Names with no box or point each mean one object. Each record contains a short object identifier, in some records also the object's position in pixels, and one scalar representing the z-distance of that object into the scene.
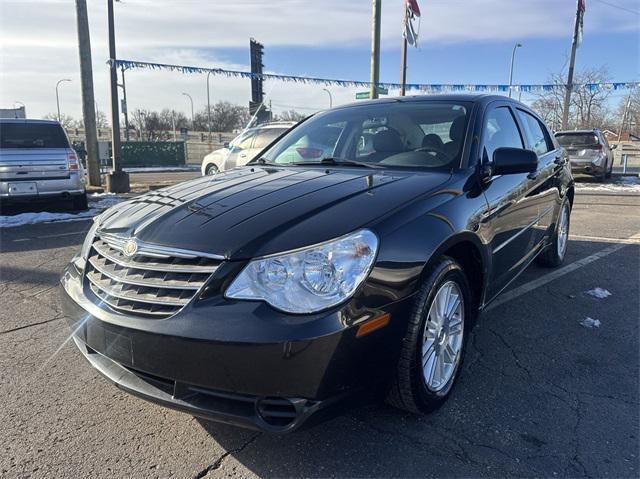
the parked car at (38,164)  8.08
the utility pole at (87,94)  11.52
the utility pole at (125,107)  24.38
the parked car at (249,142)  10.49
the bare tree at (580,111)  46.41
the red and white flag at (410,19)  16.12
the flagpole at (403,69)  18.50
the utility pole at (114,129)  12.30
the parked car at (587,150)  14.61
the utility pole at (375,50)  12.74
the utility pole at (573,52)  22.19
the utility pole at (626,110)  49.75
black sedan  1.84
